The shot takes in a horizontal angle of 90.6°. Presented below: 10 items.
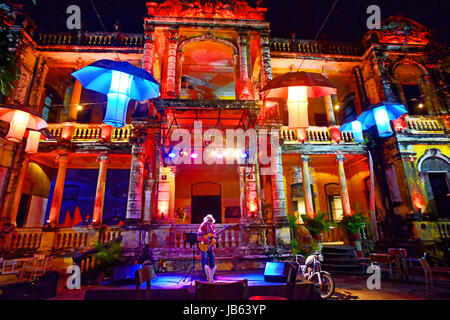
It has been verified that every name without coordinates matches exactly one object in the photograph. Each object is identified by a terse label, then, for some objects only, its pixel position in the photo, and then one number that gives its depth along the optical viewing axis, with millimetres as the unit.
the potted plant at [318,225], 10469
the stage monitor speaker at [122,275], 5824
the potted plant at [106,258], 7156
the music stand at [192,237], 6230
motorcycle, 5739
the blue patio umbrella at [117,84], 6070
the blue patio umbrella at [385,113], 8203
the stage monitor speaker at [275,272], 5688
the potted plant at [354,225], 10827
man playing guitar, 6126
